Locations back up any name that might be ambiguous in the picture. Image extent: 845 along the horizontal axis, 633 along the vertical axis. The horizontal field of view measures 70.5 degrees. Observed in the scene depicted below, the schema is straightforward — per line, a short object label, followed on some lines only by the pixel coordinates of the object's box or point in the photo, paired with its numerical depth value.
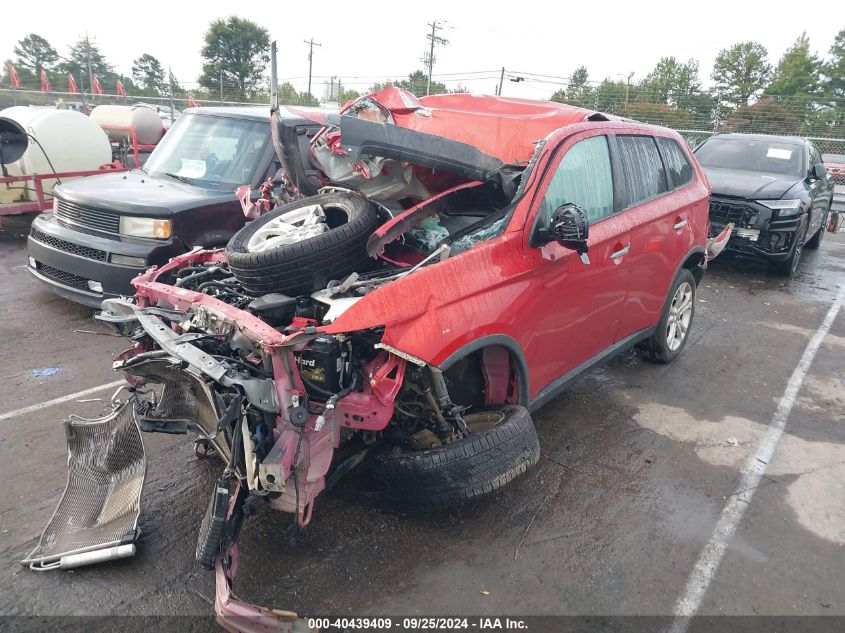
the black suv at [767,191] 8.59
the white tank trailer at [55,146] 9.23
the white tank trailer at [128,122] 11.70
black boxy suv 5.22
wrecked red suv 2.64
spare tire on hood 3.08
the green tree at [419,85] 25.84
